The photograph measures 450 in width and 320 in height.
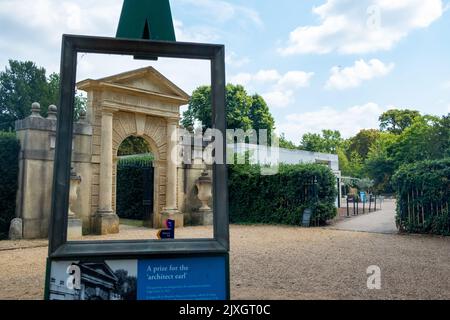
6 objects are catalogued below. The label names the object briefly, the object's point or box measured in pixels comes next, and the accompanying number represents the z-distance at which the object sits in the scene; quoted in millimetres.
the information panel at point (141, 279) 2332
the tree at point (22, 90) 25266
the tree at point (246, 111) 28781
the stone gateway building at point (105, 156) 6225
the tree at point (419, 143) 23638
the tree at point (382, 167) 34406
